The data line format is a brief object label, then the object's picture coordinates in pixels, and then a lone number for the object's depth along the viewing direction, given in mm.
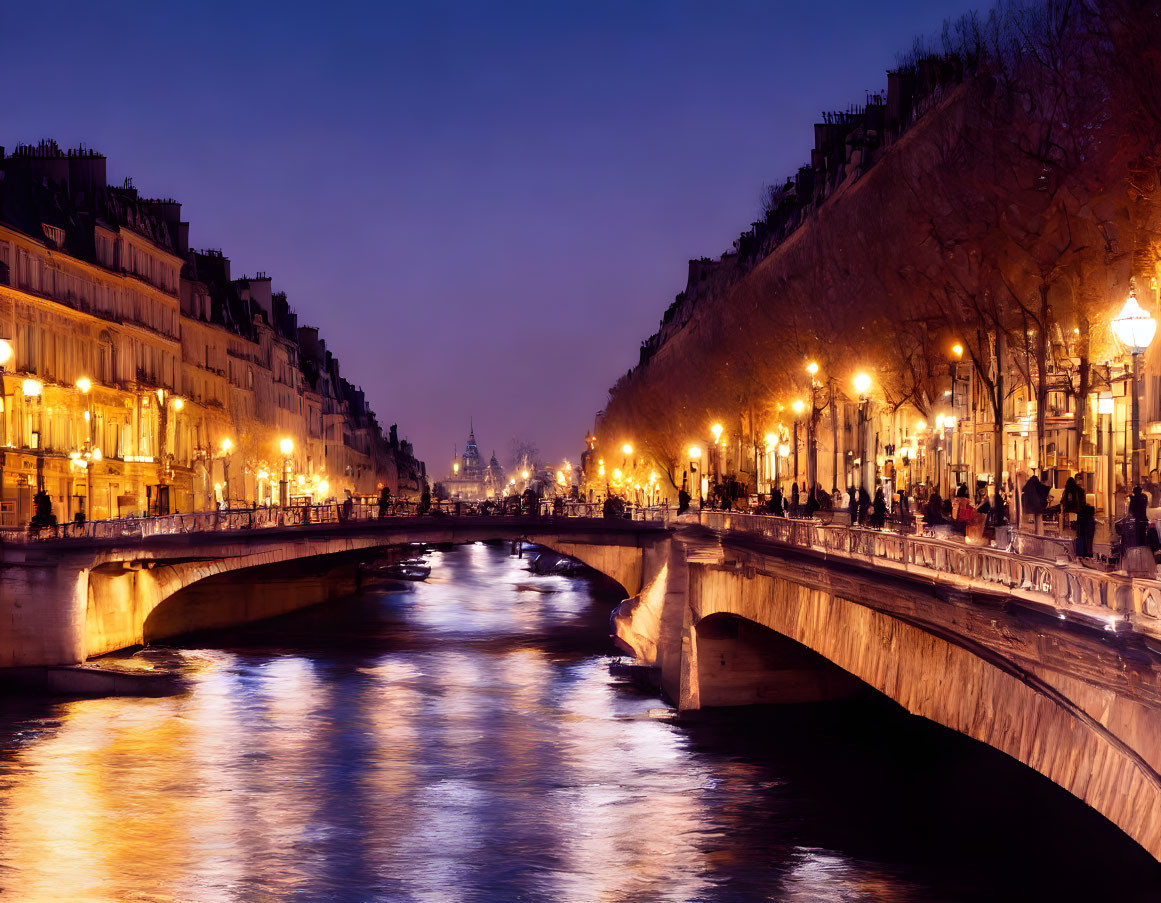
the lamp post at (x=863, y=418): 44375
